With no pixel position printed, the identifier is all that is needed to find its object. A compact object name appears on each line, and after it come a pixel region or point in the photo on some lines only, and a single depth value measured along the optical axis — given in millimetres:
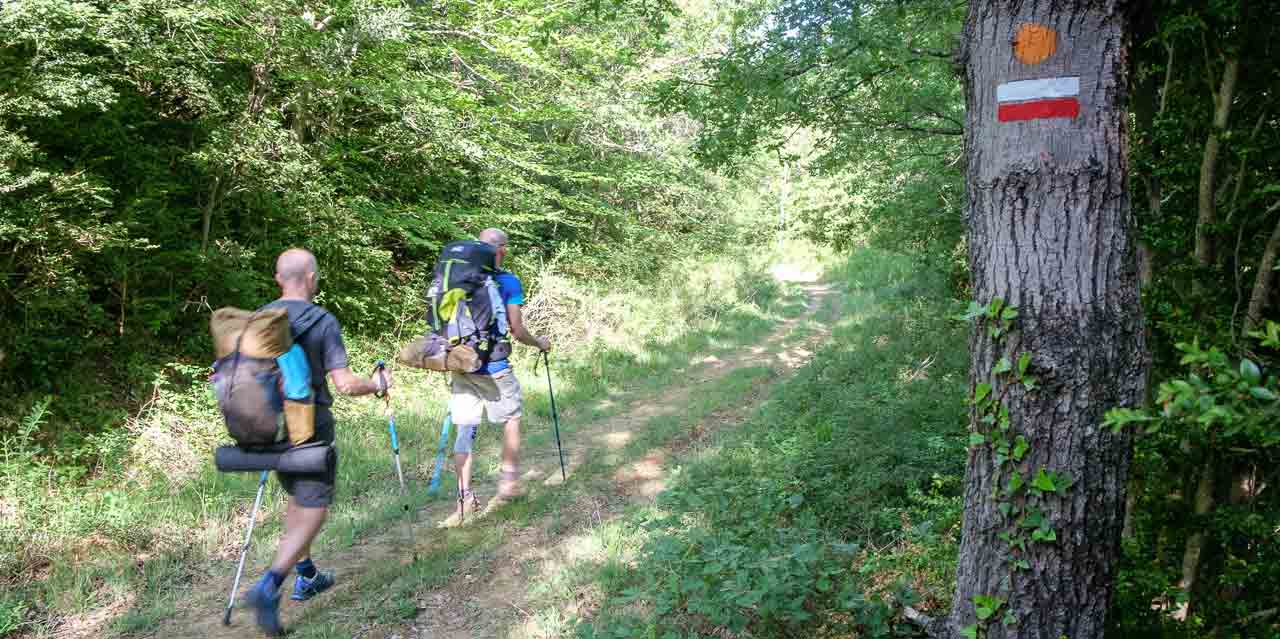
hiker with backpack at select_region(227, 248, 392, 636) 3770
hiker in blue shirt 5367
